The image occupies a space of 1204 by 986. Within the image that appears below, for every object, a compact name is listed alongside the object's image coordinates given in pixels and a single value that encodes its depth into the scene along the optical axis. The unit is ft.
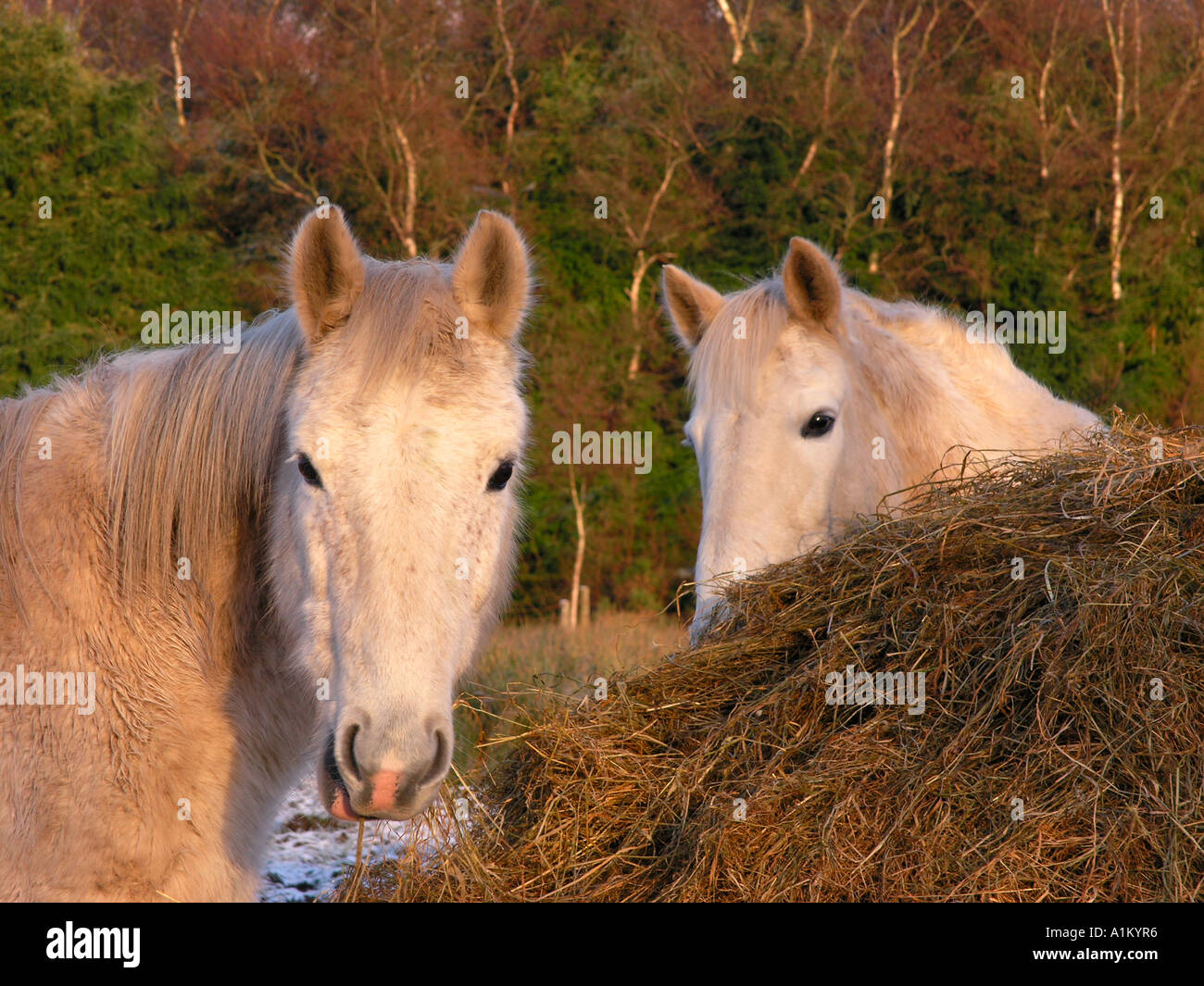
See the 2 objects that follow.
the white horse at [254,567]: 7.32
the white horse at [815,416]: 12.69
